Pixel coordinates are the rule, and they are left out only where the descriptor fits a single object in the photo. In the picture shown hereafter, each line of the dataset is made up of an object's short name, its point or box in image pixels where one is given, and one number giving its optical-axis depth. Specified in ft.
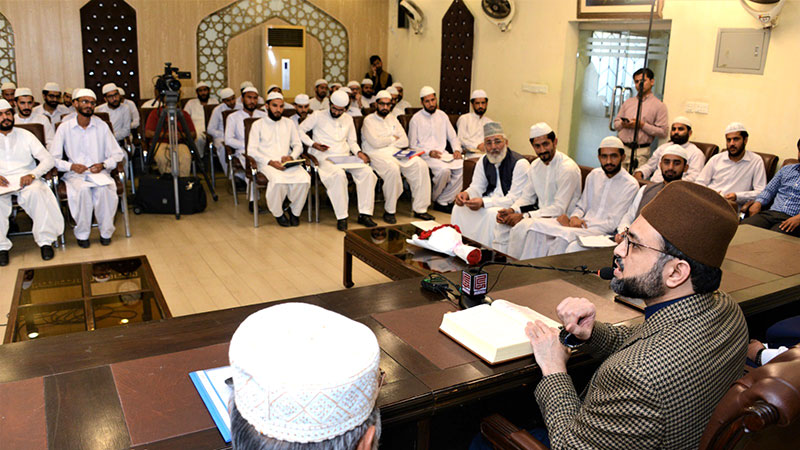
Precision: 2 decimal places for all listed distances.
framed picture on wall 20.54
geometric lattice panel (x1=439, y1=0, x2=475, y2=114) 28.19
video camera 20.11
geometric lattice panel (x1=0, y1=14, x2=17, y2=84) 26.23
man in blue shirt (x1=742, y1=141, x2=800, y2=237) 15.46
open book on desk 6.21
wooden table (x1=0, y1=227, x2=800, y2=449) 4.88
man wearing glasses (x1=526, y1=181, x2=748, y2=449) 4.91
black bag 20.65
